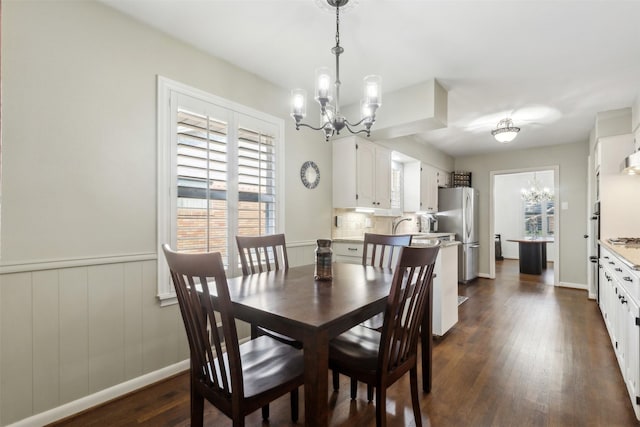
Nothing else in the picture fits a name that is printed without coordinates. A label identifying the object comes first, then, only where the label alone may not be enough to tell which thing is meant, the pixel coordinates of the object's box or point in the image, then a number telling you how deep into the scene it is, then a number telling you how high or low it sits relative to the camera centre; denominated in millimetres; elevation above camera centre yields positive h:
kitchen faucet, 4797 -173
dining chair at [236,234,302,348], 2054 -268
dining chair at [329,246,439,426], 1381 -705
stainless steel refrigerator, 5520 -144
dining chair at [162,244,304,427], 1149 -692
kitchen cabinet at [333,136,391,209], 3625 +506
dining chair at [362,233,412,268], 2484 -241
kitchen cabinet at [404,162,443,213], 5199 +476
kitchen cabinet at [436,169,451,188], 5996 +740
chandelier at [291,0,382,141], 1748 +700
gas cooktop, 2956 -270
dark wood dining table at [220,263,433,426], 1138 -420
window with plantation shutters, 2238 +342
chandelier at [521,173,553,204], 7961 +564
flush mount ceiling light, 3953 +1097
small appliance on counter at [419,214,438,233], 5914 -193
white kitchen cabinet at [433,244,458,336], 2945 -770
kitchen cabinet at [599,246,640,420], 1762 -734
